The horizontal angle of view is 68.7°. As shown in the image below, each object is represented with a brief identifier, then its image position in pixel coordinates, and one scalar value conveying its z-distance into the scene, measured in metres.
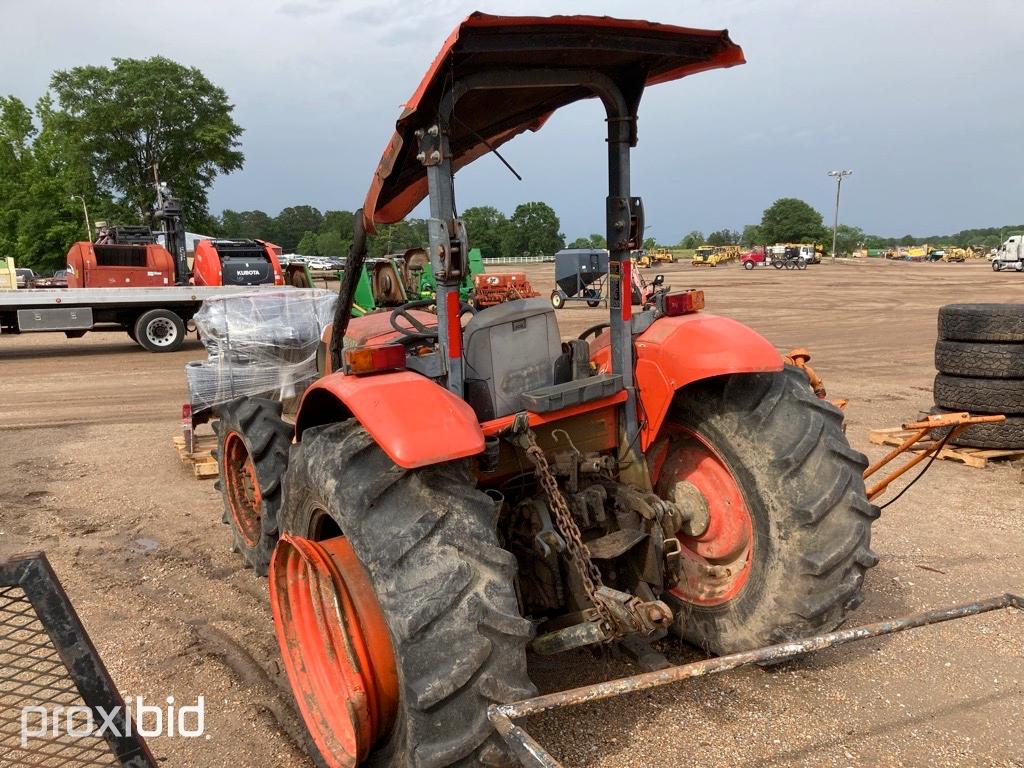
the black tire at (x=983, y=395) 6.18
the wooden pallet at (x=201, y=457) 6.43
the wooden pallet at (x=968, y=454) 6.24
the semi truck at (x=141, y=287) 13.92
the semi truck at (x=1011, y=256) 38.19
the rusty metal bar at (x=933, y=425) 3.70
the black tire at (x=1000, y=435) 6.26
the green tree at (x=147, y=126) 38.25
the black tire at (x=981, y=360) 6.12
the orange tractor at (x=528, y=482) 2.23
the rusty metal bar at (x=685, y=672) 1.96
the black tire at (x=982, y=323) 6.16
